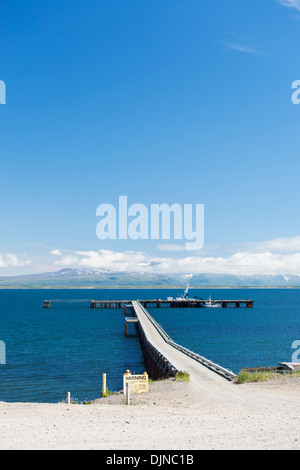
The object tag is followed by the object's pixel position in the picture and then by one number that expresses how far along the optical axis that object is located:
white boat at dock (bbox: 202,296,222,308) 151.12
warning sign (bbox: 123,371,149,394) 21.67
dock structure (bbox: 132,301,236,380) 28.44
